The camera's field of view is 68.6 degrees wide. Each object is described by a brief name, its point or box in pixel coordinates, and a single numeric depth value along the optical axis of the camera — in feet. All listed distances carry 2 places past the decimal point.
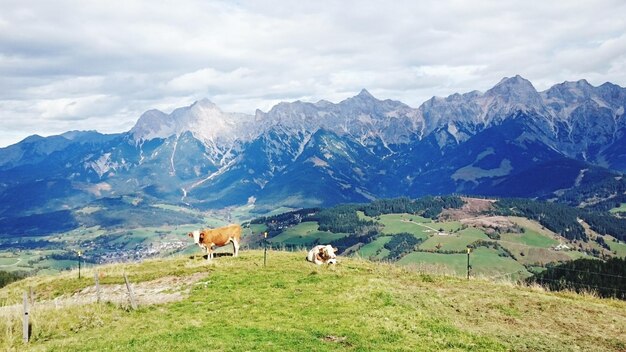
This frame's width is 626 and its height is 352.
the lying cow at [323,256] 145.48
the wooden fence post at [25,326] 85.10
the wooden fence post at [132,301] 102.94
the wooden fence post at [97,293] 110.38
